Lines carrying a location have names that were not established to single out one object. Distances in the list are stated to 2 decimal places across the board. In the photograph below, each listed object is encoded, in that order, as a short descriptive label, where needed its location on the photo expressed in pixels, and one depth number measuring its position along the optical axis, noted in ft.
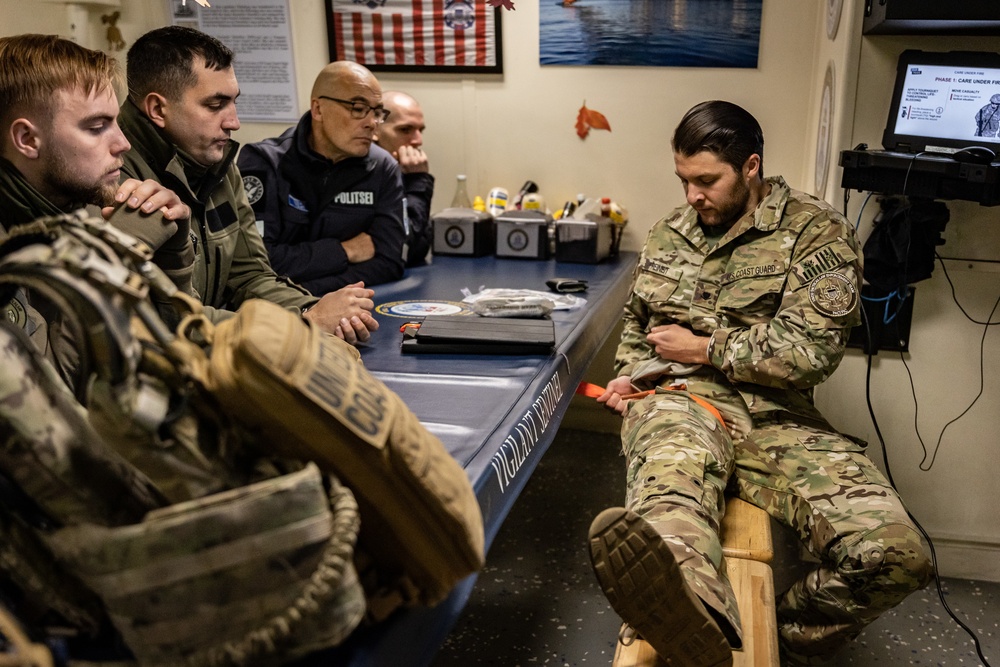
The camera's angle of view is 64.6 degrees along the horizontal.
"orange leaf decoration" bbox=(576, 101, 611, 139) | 11.03
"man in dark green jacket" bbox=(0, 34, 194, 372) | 4.37
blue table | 3.28
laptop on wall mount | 6.51
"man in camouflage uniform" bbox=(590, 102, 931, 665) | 5.56
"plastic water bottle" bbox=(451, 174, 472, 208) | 11.77
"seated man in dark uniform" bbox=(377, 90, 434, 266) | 10.55
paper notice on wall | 11.78
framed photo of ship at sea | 10.19
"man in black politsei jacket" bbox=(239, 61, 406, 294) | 8.68
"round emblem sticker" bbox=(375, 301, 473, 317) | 7.47
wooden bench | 4.66
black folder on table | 6.20
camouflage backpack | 2.41
